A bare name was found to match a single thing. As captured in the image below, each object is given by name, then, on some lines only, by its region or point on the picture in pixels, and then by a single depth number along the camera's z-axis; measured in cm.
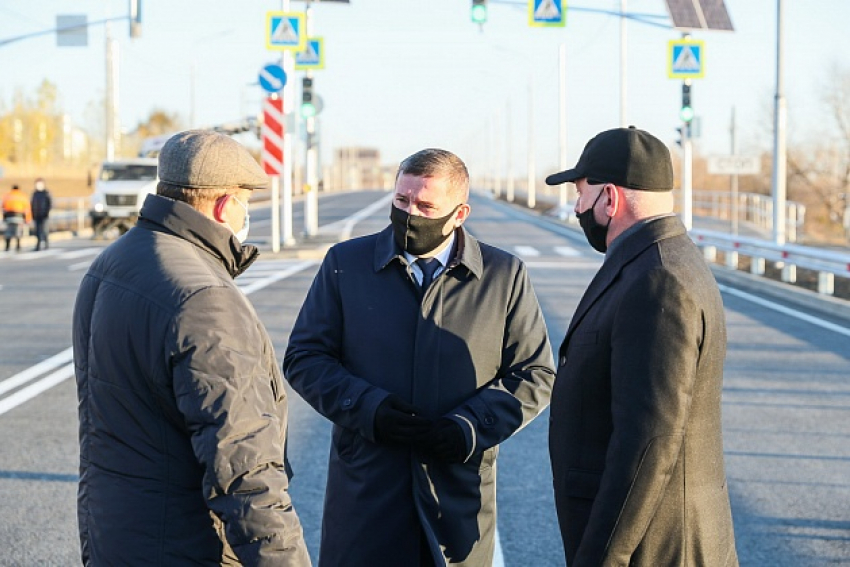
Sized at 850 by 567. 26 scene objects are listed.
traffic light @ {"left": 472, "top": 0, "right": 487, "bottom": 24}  2869
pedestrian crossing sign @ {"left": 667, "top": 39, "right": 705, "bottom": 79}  2953
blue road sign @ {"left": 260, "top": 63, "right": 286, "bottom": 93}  2628
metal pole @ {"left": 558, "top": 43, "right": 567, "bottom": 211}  5325
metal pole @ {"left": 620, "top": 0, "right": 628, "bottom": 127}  4038
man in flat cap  294
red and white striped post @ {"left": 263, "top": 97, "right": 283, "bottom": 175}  2614
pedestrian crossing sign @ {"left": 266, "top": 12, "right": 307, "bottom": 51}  2638
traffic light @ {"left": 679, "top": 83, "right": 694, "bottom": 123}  2962
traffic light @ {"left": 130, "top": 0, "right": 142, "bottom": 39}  3097
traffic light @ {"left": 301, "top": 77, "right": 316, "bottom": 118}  2988
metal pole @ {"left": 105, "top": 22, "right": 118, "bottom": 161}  4203
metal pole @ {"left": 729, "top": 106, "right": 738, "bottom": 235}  2659
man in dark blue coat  394
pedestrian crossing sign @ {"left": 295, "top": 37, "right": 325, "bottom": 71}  3005
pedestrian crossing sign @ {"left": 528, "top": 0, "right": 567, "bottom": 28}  2902
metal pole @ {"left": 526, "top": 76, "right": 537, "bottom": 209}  6975
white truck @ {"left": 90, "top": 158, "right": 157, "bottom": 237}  3738
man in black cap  315
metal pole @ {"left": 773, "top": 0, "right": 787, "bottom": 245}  2416
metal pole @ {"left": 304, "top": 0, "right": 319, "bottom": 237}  3136
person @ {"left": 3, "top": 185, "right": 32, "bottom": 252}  3228
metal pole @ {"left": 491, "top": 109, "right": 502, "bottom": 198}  10155
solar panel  2958
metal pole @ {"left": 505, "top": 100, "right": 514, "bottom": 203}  8931
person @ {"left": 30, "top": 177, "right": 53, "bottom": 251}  3136
